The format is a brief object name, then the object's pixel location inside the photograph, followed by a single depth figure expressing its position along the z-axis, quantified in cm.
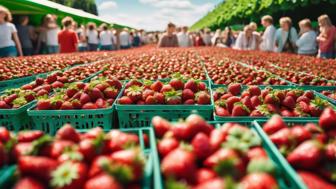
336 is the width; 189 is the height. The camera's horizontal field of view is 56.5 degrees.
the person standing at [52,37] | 965
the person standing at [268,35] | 962
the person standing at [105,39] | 1416
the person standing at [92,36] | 1330
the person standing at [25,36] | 909
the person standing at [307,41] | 827
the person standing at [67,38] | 864
